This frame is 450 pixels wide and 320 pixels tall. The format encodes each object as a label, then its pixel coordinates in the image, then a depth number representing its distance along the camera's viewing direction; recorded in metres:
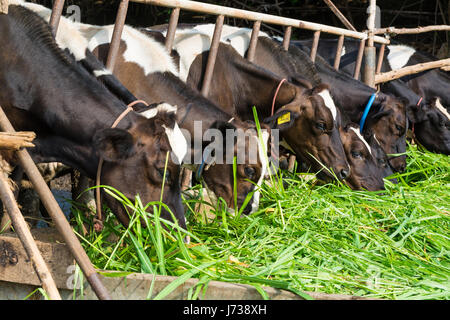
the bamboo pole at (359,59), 6.19
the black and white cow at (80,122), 2.86
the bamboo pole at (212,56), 4.36
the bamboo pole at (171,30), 4.18
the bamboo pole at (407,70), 6.46
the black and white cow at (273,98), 4.41
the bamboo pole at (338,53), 5.82
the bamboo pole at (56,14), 3.47
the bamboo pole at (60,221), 2.10
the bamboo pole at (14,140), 2.33
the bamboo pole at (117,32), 3.79
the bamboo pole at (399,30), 6.44
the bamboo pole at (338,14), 6.04
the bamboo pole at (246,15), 4.15
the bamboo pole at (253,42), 4.83
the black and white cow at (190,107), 3.57
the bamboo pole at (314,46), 5.46
